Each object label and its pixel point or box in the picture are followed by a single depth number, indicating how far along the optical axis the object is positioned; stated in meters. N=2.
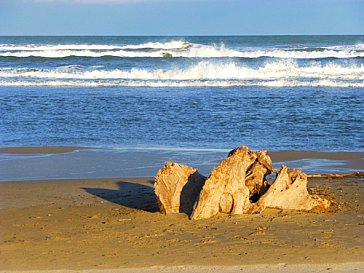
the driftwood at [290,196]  14.49
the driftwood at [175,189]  14.49
